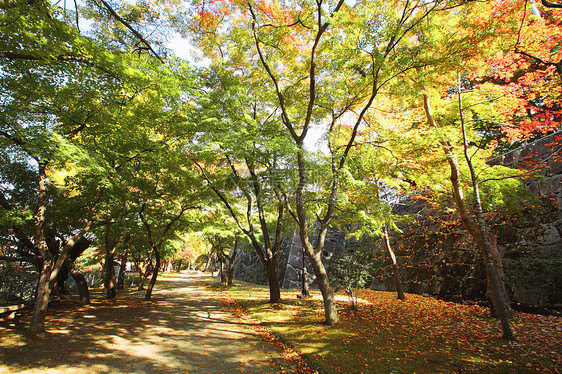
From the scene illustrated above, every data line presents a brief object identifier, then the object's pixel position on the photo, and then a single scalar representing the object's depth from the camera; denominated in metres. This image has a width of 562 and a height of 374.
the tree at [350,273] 8.35
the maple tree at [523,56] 5.61
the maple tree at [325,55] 6.05
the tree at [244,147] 7.09
